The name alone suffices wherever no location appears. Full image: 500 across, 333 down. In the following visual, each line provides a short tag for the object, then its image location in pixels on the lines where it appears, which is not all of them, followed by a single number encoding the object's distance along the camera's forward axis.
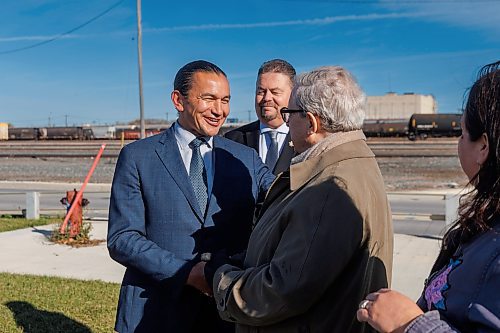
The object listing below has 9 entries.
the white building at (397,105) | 102.94
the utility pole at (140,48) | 23.47
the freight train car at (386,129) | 56.41
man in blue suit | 2.52
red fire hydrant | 9.27
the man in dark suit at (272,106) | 4.18
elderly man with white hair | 1.91
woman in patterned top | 1.45
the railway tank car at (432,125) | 52.00
